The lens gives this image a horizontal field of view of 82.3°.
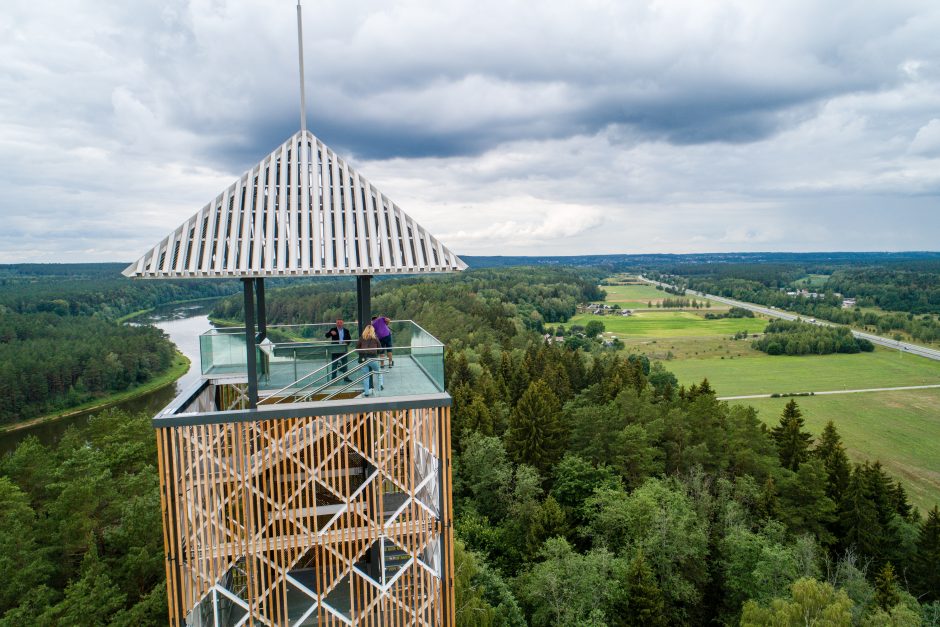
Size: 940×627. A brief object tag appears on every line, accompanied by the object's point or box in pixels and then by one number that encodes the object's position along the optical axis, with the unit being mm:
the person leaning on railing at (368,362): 12547
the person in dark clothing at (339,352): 12883
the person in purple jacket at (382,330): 14180
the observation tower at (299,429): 11344
